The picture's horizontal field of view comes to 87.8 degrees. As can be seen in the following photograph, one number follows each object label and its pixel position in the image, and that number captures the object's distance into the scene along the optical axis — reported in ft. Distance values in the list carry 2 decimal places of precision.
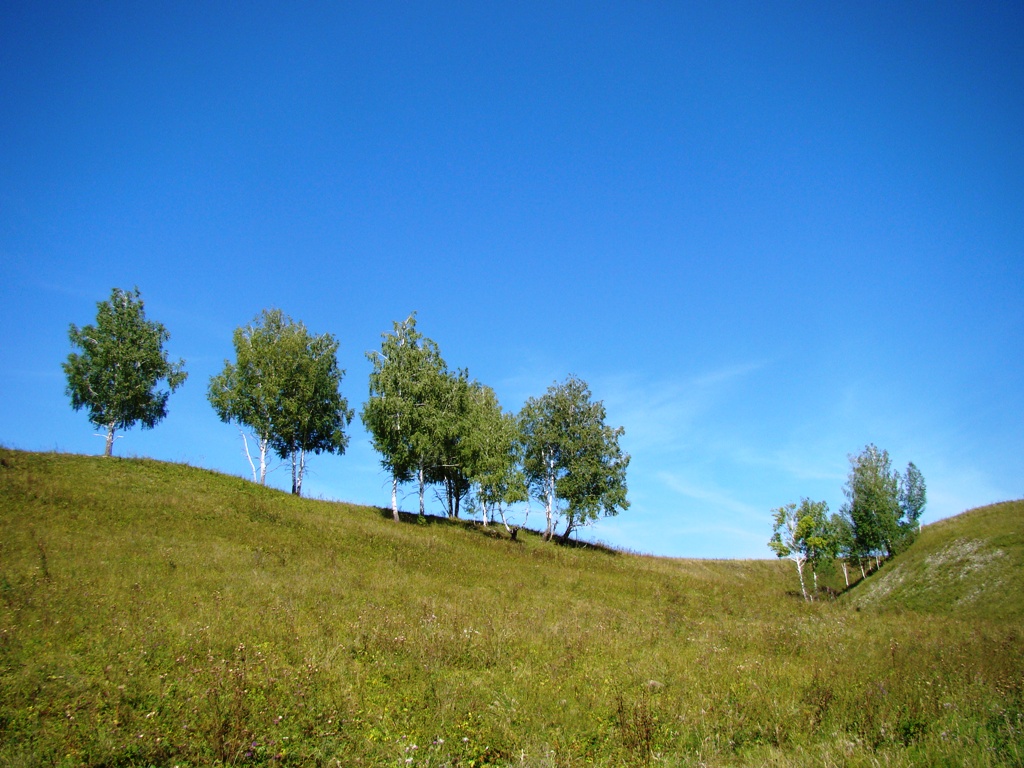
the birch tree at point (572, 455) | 172.04
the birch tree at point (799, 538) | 174.91
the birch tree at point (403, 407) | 137.28
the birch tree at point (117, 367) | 143.23
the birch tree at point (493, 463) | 148.66
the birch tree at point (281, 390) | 149.69
